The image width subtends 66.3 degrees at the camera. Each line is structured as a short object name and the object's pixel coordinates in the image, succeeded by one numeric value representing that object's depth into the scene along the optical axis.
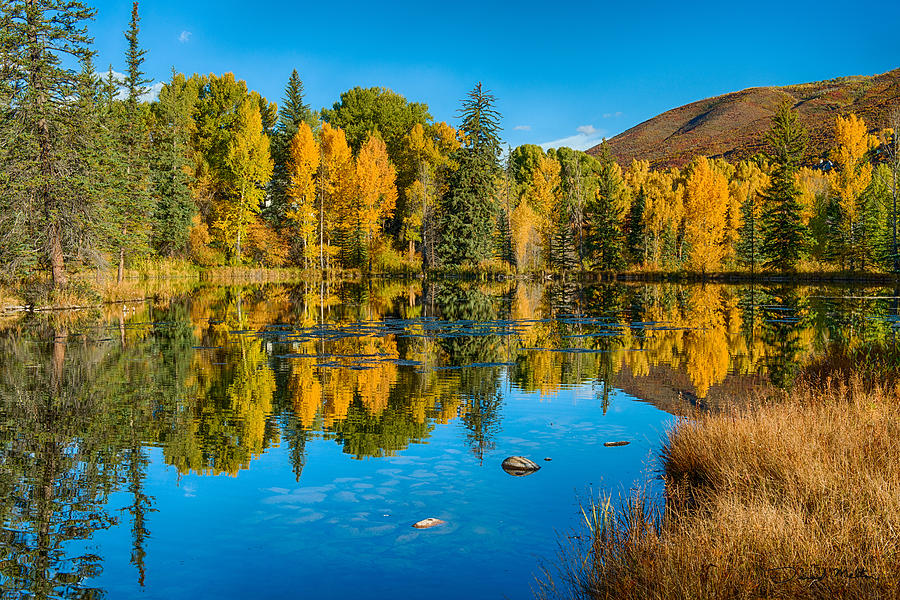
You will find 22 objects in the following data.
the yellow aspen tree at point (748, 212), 59.16
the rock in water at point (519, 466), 8.26
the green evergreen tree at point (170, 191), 50.84
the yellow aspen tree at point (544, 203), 69.06
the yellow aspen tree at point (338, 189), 61.03
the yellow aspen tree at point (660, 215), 63.44
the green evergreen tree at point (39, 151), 27.05
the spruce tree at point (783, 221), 55.69
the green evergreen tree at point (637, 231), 64.94
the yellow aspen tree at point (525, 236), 62.16
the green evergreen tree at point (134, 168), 37.44
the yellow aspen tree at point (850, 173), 54.06
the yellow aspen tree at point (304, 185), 57.00
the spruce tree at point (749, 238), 58.19
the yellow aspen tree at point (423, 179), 63.72
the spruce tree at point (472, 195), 61.16
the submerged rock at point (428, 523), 6.55
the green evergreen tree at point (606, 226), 66.62
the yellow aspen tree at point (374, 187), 60.12
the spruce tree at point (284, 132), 67.00
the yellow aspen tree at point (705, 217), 58.00
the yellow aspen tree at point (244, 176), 57.47
